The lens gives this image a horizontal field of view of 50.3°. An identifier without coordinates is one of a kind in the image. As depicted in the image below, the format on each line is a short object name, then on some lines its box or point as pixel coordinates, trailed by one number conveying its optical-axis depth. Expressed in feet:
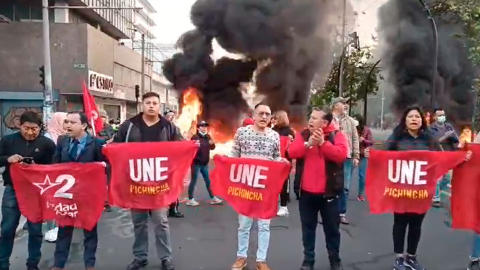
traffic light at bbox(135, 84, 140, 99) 90.50
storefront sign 92.99
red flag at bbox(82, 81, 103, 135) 26.63
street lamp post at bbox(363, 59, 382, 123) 104.12
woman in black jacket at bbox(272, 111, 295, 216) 28.60
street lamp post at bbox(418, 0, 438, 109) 46.29
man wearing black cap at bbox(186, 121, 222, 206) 28.65
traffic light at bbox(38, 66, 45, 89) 51.40
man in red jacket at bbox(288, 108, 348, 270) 15.78
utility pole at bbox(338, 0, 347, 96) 86.63
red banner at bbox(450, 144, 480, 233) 16.17
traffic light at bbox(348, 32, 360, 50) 81.15
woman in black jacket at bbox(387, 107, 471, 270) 16.08
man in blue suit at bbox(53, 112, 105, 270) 15.60
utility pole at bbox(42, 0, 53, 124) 50.10
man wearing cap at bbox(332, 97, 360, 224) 23.61
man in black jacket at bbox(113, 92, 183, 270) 16.37
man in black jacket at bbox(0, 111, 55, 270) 15.37
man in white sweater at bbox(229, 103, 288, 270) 16.33
